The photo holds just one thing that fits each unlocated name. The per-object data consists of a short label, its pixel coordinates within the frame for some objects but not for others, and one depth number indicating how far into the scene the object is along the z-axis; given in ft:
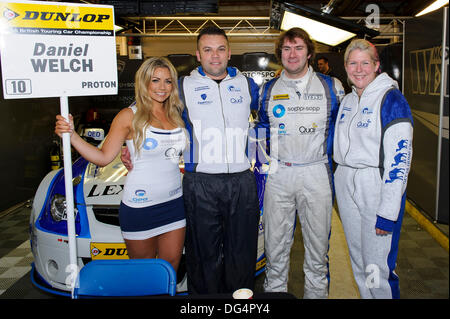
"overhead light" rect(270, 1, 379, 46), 13.84
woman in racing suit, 6.18
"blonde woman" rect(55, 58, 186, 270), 6.87
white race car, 7.72
